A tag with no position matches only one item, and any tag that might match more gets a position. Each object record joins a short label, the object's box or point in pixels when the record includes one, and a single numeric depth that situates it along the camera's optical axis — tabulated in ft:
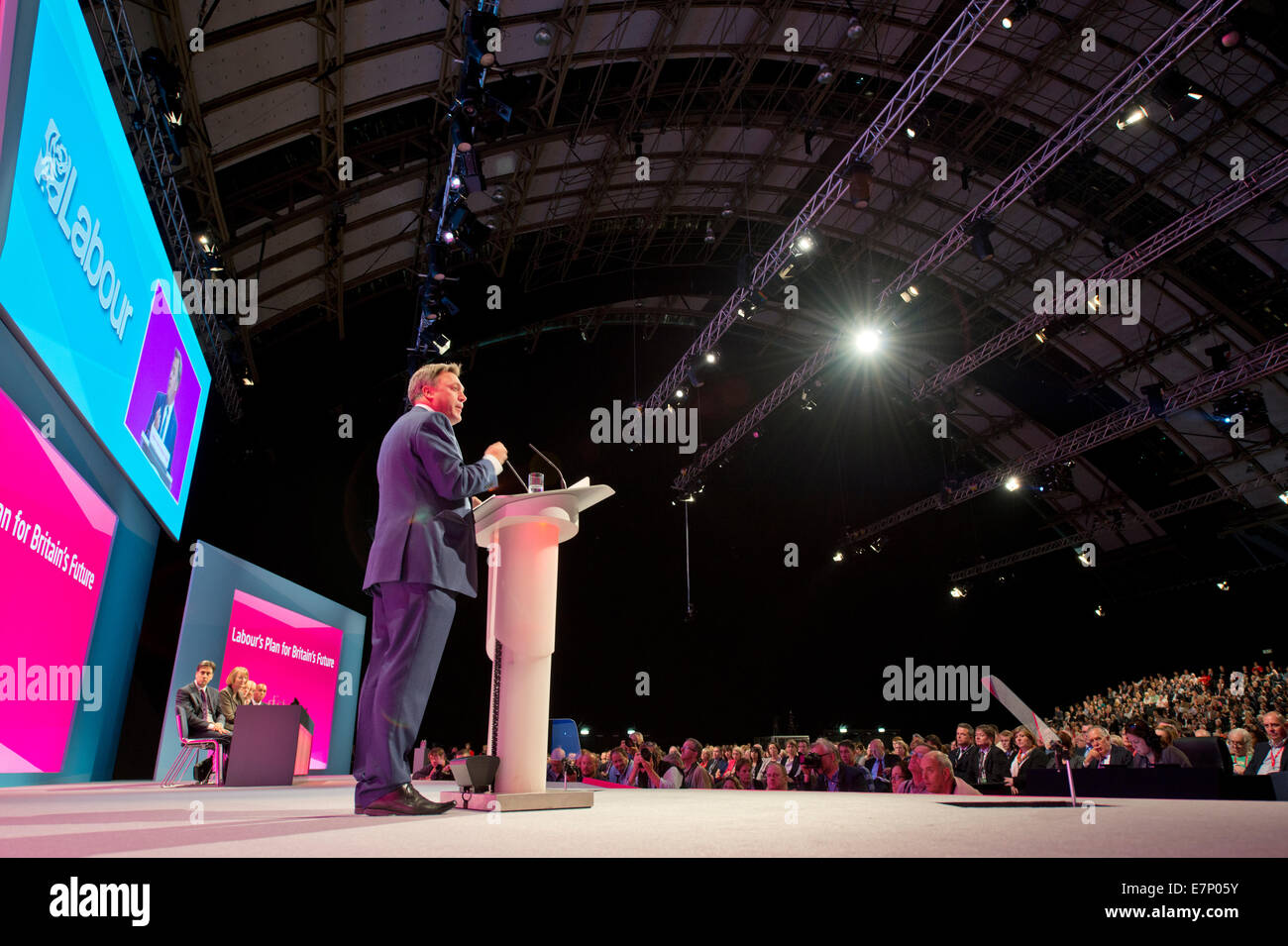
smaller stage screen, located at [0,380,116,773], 14.76
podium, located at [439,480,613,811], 7.00
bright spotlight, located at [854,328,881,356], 34.58
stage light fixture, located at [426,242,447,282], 27.99
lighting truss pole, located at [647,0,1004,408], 22.81
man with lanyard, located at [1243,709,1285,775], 16.99
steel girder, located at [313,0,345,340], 22.80
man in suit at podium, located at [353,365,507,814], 6.10
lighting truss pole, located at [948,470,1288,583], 39.04
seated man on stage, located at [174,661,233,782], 16.22
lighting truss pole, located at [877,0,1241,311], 22.13
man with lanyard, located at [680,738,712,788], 19.39
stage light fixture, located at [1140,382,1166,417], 34.30
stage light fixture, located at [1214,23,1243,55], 22.20
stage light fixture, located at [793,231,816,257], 29.86
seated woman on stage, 18.26
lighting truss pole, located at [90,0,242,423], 18.75
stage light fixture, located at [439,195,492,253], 26.55
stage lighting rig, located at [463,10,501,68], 21.11
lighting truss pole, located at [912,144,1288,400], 25.73
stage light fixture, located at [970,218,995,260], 29.27
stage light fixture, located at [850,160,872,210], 26.30
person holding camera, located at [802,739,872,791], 18.02
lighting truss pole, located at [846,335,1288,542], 32.07
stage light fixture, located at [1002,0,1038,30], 22.94
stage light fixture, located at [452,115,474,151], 23.49
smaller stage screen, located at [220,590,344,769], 26.63
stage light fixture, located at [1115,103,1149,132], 24.73
